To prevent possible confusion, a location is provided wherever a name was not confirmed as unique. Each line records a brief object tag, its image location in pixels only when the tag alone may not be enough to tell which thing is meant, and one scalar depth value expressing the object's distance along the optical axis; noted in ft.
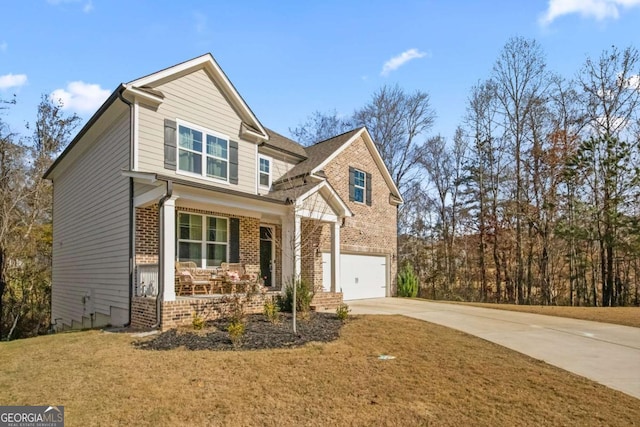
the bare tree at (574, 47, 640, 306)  56.59
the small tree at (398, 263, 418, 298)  59.62
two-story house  30.73
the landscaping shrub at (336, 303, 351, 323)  30.89
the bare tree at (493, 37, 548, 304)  70.08
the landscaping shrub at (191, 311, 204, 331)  26.20
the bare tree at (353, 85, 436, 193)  91.04
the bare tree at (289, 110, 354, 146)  98.99
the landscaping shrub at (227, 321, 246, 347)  22.79
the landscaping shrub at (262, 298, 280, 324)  28.84
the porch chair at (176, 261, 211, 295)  32.50
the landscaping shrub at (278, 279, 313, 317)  31.99
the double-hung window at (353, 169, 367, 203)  53.94
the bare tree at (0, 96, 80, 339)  55.93
